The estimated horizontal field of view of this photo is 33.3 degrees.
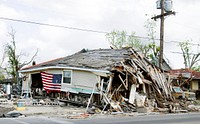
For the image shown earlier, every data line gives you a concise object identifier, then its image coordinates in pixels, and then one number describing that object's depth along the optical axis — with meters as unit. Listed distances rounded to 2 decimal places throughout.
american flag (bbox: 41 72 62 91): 27.80
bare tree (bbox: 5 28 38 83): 60.62
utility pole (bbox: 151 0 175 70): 27.66
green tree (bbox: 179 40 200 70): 66.06
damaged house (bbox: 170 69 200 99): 40.88
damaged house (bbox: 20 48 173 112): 24.38
